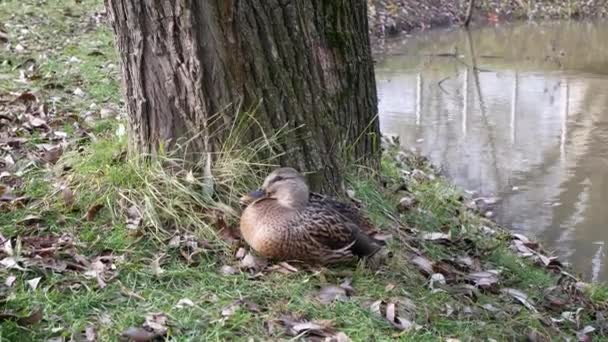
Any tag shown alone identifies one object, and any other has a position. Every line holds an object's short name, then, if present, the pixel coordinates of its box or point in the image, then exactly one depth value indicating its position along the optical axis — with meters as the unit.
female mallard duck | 3.95
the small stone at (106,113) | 6.22
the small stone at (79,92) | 6.95
